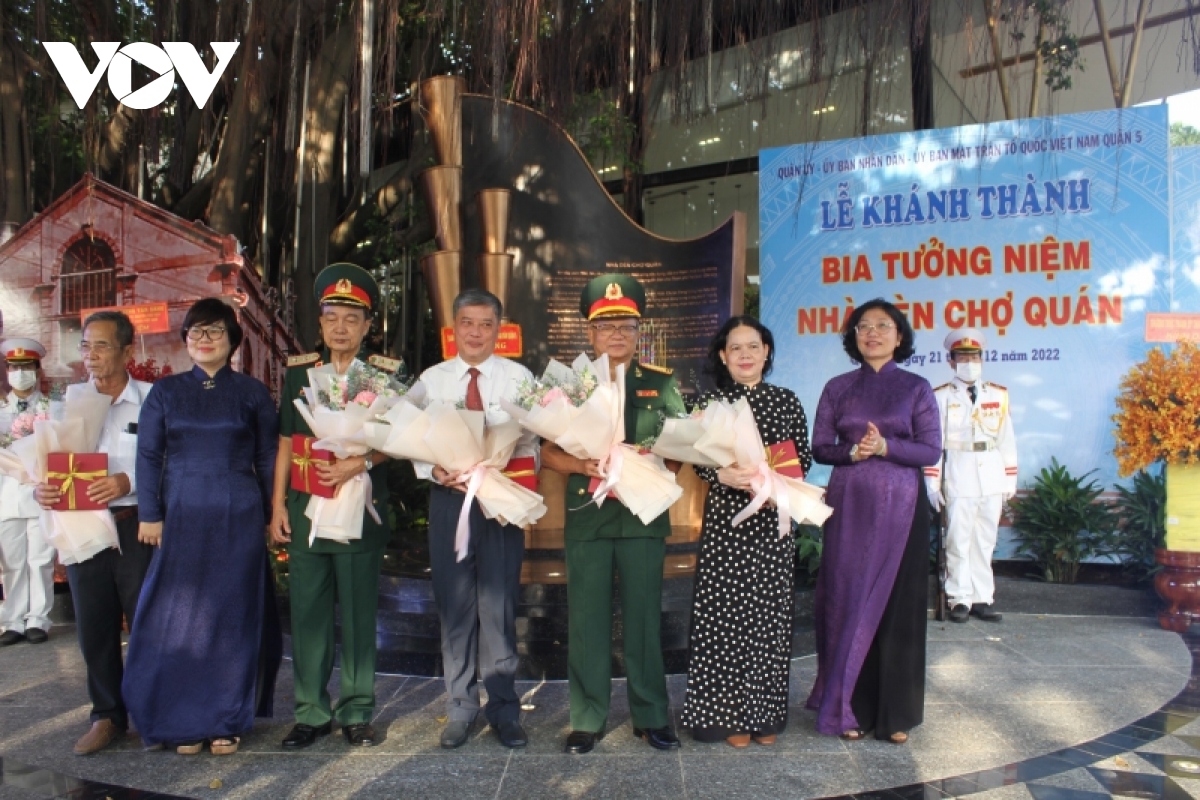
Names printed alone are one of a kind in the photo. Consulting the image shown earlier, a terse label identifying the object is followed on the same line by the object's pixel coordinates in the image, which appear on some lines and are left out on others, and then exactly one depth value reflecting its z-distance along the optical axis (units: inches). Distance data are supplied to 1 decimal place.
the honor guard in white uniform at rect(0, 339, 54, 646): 211.6
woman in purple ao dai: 138.8
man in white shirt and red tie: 136.3
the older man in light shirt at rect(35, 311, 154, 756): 139.4
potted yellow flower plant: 207.6
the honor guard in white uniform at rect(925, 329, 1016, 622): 227.6
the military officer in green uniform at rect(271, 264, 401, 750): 137.0
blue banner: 245.3
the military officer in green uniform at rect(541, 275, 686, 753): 134.8
